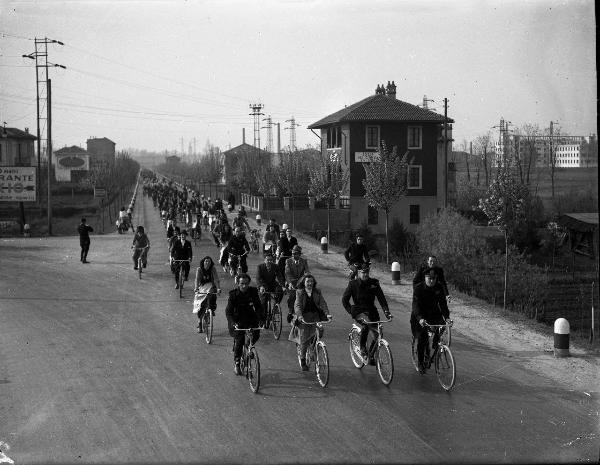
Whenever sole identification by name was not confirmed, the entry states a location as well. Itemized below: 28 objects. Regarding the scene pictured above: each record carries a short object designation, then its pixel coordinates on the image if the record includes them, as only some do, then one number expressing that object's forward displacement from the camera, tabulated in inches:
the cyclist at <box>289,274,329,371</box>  441.7
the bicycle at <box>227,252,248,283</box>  780.6
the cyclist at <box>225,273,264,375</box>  424.8
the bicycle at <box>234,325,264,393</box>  415.2
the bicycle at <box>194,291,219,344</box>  547.8
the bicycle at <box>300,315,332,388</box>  423.8
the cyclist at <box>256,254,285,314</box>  562.3
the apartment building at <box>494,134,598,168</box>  2419.4
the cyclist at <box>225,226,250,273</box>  771.4
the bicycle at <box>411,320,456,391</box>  417.5
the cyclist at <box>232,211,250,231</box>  1013.1
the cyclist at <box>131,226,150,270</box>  904.9
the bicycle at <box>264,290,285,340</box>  564.4
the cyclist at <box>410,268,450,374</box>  435.5
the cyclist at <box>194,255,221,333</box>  552.1
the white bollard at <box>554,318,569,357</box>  516.1
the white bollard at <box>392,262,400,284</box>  876.6
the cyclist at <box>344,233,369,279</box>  726.5
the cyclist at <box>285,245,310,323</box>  555.6
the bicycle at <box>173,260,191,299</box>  755.4
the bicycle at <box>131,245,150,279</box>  901.8
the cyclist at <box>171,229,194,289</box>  751.7
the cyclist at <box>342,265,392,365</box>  449.1
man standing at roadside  1030.4
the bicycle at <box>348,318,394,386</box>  429.2
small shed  1368.1
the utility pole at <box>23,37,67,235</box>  1664.6
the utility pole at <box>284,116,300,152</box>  3573.1
